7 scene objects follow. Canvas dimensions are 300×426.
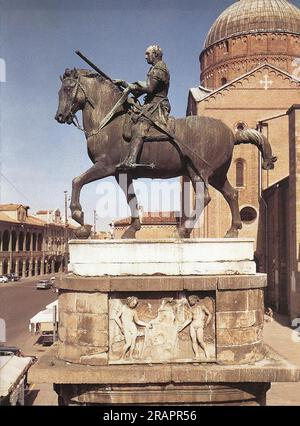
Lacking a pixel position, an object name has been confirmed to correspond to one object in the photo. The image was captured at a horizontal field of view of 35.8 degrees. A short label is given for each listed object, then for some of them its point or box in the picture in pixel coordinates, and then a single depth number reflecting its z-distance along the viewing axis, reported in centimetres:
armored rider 725
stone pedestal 636
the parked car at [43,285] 4751
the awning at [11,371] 1201
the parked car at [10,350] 1691
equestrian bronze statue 736
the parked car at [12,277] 5768
